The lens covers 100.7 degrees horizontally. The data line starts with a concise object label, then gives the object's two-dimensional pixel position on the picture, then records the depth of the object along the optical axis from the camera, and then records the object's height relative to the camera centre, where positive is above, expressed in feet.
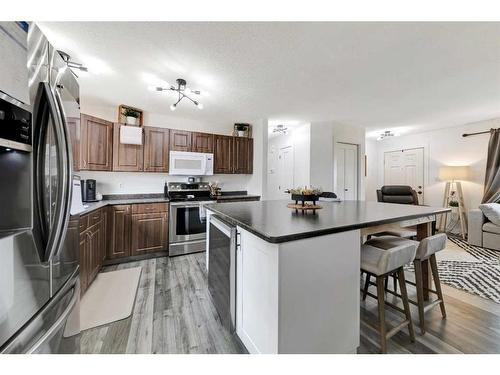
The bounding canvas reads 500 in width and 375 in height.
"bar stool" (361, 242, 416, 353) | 4.50 -1.75
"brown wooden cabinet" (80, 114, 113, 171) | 9.28 +2.00
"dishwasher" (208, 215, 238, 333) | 5.00 -2.20
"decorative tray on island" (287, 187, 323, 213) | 5.93 -0.24
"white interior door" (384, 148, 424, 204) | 17.43 +1.87
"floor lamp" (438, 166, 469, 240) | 14.10 +0.00
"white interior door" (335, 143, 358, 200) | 15.49 +1.39
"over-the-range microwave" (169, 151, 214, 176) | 11.83 +1.42
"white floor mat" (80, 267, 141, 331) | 5.87 -3.70
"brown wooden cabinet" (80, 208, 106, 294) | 6.72 -2.20
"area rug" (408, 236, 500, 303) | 7.39 -3.39
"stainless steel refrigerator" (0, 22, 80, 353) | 2.24 -0.12
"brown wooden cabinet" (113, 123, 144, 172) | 10.55 +1.64
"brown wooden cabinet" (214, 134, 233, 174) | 13.12 +2.21
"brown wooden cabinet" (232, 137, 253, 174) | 13.80 +2.20
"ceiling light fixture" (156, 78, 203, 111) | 8.18 +4.15
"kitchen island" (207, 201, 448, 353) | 3.61 -1.79
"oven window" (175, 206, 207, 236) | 10.94 -1.83
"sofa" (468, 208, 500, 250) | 11.16 -2.31
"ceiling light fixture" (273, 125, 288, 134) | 15.71 +4.69
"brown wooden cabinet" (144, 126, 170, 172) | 11.30 +2.12
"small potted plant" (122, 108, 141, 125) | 10.95 +3.82
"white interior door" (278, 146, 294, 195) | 17.92 +1.76
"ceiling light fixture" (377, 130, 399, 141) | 17.46 +4.79
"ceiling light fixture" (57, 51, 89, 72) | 6.50 +4.14
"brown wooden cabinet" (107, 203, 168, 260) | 9.67 -2.08
